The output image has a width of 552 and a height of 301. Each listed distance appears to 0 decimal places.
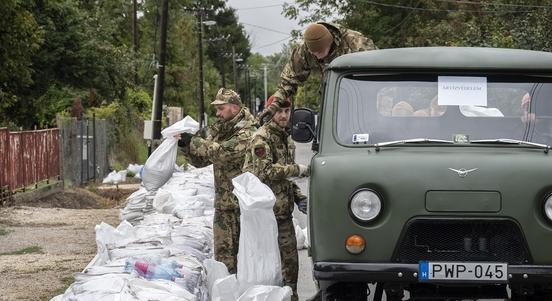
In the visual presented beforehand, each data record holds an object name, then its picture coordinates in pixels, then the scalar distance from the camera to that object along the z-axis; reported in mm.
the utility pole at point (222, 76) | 100562
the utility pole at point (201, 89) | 52906
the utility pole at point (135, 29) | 44656
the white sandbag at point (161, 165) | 10234
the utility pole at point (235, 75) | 97925
